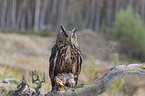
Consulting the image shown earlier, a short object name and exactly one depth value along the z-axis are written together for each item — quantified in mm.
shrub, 80846
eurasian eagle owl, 13105
